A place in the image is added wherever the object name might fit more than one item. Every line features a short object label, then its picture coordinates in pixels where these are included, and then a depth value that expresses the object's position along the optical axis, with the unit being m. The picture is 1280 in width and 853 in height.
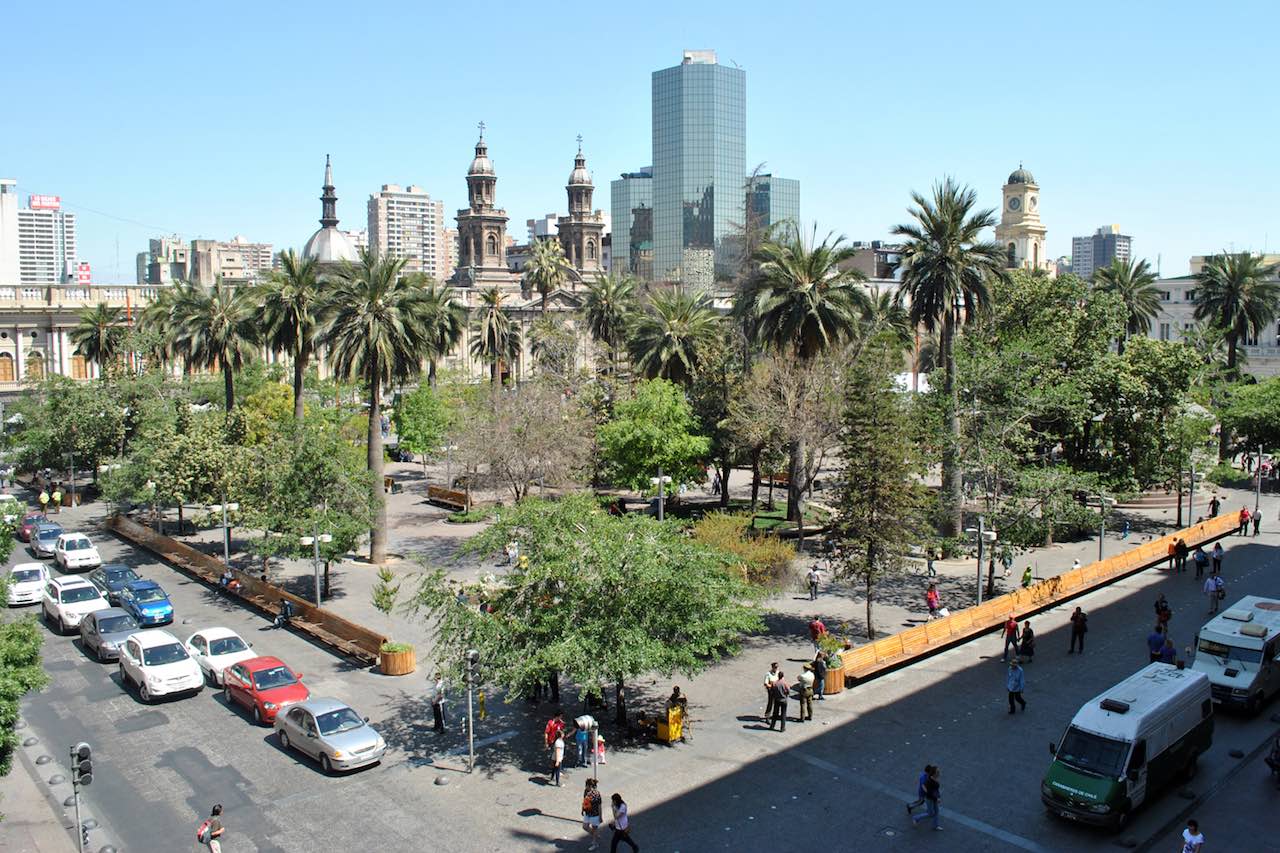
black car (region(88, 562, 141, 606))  34.22
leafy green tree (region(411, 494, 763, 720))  20.69
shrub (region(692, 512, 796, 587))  29.69
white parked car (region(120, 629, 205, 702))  25.19
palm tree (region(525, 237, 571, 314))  70.56
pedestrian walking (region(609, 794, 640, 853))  16.72
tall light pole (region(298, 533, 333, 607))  31.44
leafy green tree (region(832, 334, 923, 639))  28.42
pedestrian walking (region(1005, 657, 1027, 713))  23.66
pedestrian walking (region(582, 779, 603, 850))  17.58
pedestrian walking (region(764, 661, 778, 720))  22.64
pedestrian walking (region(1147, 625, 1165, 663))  26.47
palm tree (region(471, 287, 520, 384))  65.88
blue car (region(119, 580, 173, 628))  31.56
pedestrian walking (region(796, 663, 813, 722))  23.23
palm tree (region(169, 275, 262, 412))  47.84
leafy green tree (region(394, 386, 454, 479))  57.09
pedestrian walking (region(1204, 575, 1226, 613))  32.34
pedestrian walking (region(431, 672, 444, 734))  22.94
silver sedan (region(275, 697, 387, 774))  20.78
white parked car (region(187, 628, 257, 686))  26.64
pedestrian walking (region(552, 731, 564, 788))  20.11
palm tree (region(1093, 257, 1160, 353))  69.75
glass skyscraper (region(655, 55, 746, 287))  183.12
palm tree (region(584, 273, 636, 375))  59.47
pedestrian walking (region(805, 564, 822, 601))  33.53
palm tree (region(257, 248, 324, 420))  42.09
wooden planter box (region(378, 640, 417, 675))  26.94
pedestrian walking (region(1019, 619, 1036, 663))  27.06
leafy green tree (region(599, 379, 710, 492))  43.00
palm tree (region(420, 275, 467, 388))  60.19
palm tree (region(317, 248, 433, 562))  37.75
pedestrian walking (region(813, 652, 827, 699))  24.92
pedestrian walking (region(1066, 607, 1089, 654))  28.11
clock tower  117.75
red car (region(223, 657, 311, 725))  23.77
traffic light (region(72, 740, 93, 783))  16.88
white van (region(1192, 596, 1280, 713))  23.73
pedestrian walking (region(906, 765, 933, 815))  18.14
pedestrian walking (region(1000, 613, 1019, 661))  26.98
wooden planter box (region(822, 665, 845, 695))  25.22
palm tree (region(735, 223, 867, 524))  40.31
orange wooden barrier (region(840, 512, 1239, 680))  26.52
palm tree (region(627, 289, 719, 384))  49.19
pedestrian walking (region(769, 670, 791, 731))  22.48
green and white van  17.89
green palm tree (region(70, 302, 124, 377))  58.91
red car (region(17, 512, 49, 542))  45.22
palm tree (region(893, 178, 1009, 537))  39.03
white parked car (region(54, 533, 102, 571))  38.78
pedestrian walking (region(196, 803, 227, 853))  17.17
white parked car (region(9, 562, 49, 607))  34.72
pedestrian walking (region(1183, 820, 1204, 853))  15.95
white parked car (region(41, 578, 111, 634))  31.50
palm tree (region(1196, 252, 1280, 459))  61.44
